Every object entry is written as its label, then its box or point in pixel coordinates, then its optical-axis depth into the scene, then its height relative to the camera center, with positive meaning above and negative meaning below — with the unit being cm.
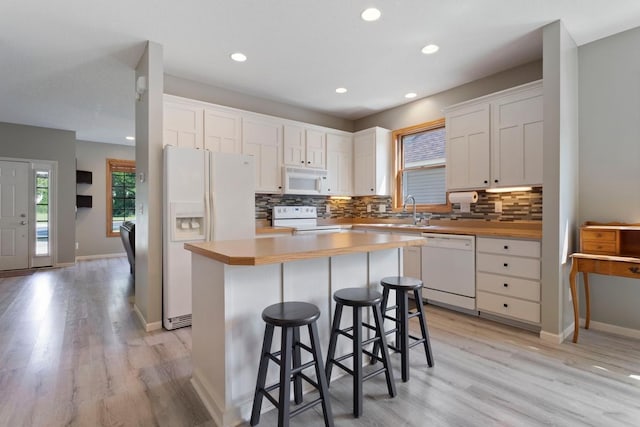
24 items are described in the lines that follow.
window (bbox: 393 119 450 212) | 429 +65
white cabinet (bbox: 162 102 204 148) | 341 +96
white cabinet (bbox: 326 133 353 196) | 491 +74
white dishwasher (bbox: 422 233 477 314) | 325 -62
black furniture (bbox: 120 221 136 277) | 446 -39
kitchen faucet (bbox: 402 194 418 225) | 433 +9
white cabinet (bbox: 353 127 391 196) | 477 +77
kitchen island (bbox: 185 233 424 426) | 165 -48
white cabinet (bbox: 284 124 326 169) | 447 +94
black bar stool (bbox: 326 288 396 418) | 173 -71
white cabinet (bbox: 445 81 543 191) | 309 +76
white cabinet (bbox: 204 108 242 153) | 371 +97
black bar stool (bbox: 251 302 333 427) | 148 -71
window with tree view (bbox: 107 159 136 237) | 736 +44
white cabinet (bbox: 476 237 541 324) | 282 -61
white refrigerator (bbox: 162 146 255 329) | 291 +3
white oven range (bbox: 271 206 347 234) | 443 -11
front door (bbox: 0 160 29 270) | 566 -5
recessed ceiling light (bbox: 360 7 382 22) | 246 +155
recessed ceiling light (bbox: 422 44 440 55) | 301 +156
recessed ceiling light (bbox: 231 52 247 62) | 318 +157
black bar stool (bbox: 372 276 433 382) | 206 -70
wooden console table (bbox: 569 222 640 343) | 246 -32
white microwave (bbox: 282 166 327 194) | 442 +46
